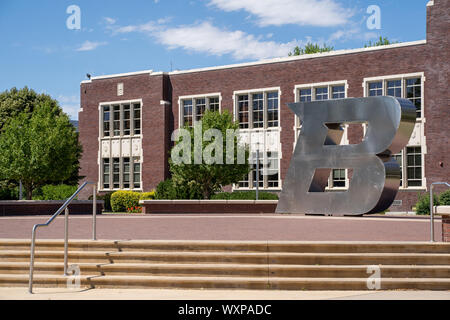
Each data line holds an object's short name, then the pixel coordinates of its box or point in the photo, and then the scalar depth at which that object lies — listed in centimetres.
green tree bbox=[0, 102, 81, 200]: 2970
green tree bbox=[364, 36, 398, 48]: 6309
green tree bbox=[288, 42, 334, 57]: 6456
